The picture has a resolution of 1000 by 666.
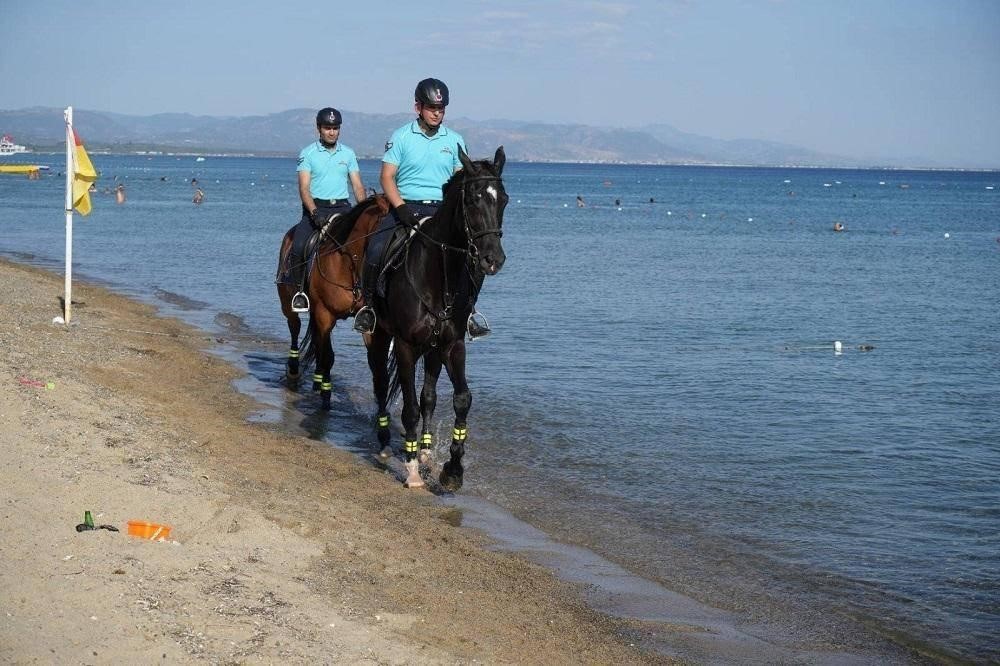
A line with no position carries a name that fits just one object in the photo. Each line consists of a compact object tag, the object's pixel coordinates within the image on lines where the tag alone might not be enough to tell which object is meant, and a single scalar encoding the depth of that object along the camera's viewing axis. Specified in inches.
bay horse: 488.7
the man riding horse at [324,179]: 543.5
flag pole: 686.9
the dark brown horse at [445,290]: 371.9
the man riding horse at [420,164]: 411.8
